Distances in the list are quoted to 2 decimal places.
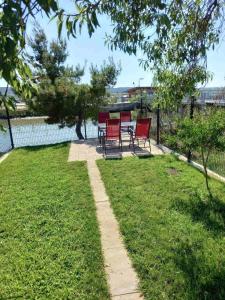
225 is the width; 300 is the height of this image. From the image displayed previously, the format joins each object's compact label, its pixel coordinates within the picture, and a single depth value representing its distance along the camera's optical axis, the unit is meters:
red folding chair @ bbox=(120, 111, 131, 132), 9.38
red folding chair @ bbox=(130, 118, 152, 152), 6.73
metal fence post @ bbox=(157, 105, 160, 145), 7.24
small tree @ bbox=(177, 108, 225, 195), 3.80
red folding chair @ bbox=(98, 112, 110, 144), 8.92
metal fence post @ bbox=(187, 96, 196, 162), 5.18
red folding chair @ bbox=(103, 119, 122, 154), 6.66
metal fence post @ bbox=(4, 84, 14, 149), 8.12
